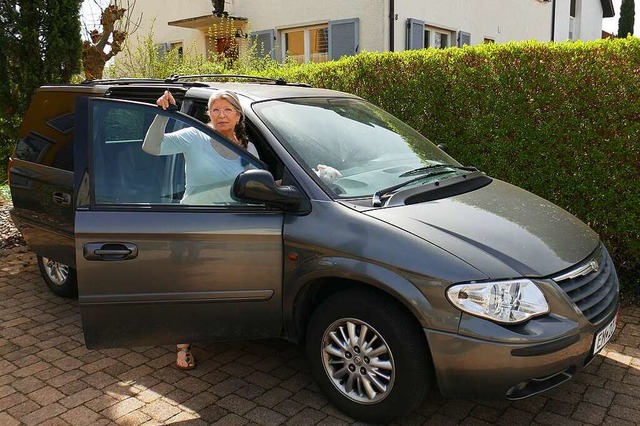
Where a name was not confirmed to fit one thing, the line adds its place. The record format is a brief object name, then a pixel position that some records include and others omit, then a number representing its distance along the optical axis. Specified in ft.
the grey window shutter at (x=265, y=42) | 49.57
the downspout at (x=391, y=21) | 42.98
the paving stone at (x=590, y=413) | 10.39
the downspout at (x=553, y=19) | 71.31
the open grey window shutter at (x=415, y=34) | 44.57
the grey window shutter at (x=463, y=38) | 52.29
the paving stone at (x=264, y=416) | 10.46
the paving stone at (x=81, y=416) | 10.52
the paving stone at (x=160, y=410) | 10.73
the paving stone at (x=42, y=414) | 10.61
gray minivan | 8.93
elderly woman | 11.03
